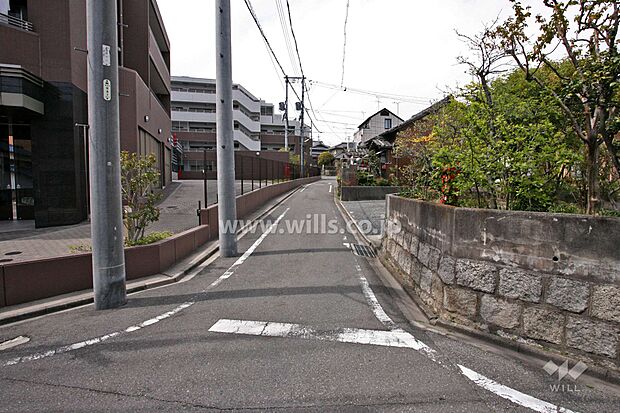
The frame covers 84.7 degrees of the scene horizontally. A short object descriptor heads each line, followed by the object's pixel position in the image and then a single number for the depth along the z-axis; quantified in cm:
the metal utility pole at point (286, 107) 3288
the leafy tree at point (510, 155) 410
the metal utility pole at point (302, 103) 2912
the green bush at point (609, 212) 339
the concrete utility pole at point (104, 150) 454
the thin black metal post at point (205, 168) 987
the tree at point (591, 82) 337
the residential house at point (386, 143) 2620
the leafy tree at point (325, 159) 6825
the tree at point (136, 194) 619
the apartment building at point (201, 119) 4438
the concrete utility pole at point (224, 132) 770
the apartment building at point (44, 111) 923
